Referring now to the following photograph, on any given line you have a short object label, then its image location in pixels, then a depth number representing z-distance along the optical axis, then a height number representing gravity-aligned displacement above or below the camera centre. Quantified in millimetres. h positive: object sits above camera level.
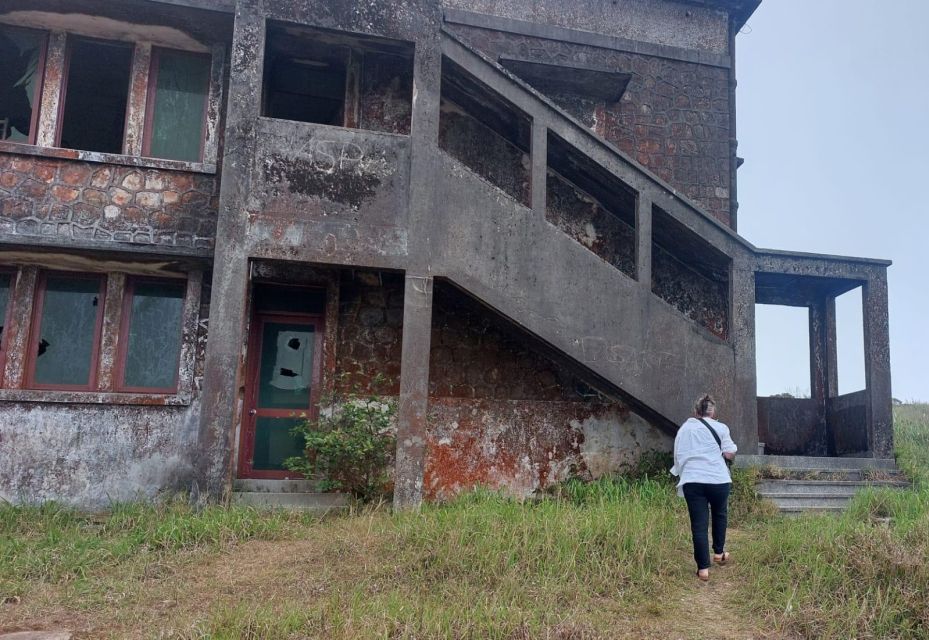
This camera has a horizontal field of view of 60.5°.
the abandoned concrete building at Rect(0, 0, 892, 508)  8086 +1773
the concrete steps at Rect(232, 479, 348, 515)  7926 -781
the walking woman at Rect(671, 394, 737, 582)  6191 -314
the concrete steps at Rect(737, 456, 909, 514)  8117 -431
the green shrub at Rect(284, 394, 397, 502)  7969 -304
